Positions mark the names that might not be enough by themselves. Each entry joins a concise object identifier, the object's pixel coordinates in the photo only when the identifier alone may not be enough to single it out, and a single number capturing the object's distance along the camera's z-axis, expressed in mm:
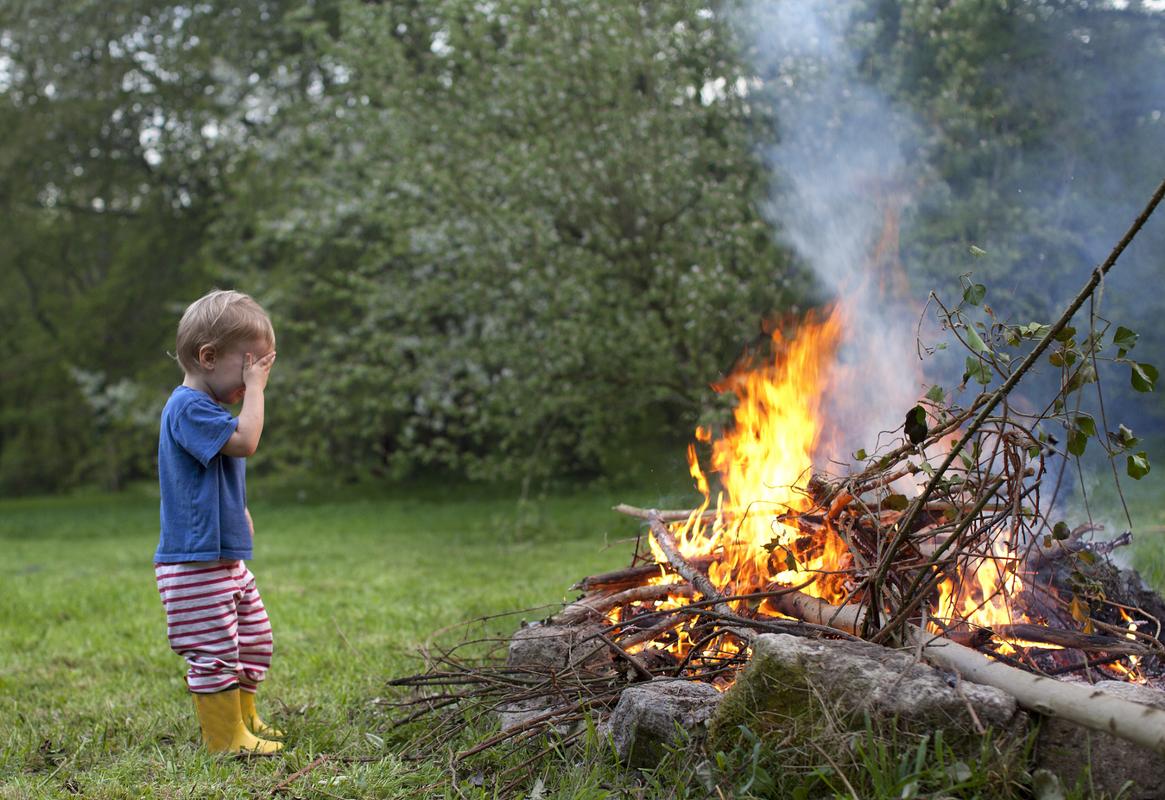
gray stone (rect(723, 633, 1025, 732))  2523
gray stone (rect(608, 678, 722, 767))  2814
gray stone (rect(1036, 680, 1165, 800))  2418
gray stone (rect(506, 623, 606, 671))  3500
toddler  3600
